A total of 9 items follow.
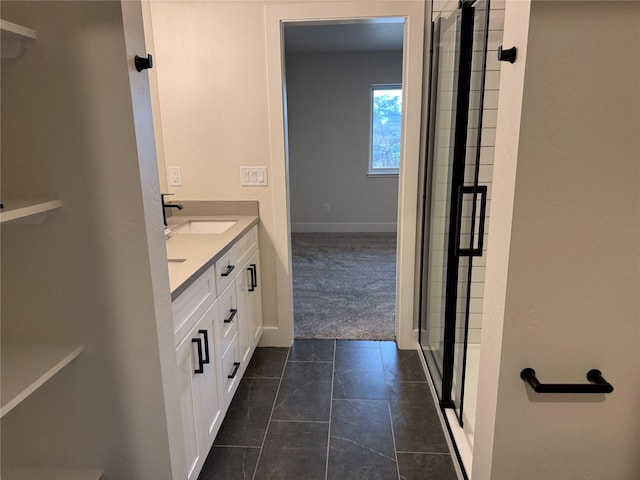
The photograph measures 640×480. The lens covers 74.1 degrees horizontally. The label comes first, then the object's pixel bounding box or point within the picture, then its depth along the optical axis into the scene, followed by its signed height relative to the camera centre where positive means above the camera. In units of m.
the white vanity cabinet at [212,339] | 1.50 -0.80
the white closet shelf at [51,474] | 1.22 -0.91
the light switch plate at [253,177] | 2.57 -0.15
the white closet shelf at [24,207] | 0.88 -0.12
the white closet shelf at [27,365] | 0.93 -0.51
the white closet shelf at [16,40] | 0.94 +0.26
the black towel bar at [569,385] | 1.08 -0.60
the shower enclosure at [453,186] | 1.78 -0.17
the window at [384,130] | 5.79 +0.27
